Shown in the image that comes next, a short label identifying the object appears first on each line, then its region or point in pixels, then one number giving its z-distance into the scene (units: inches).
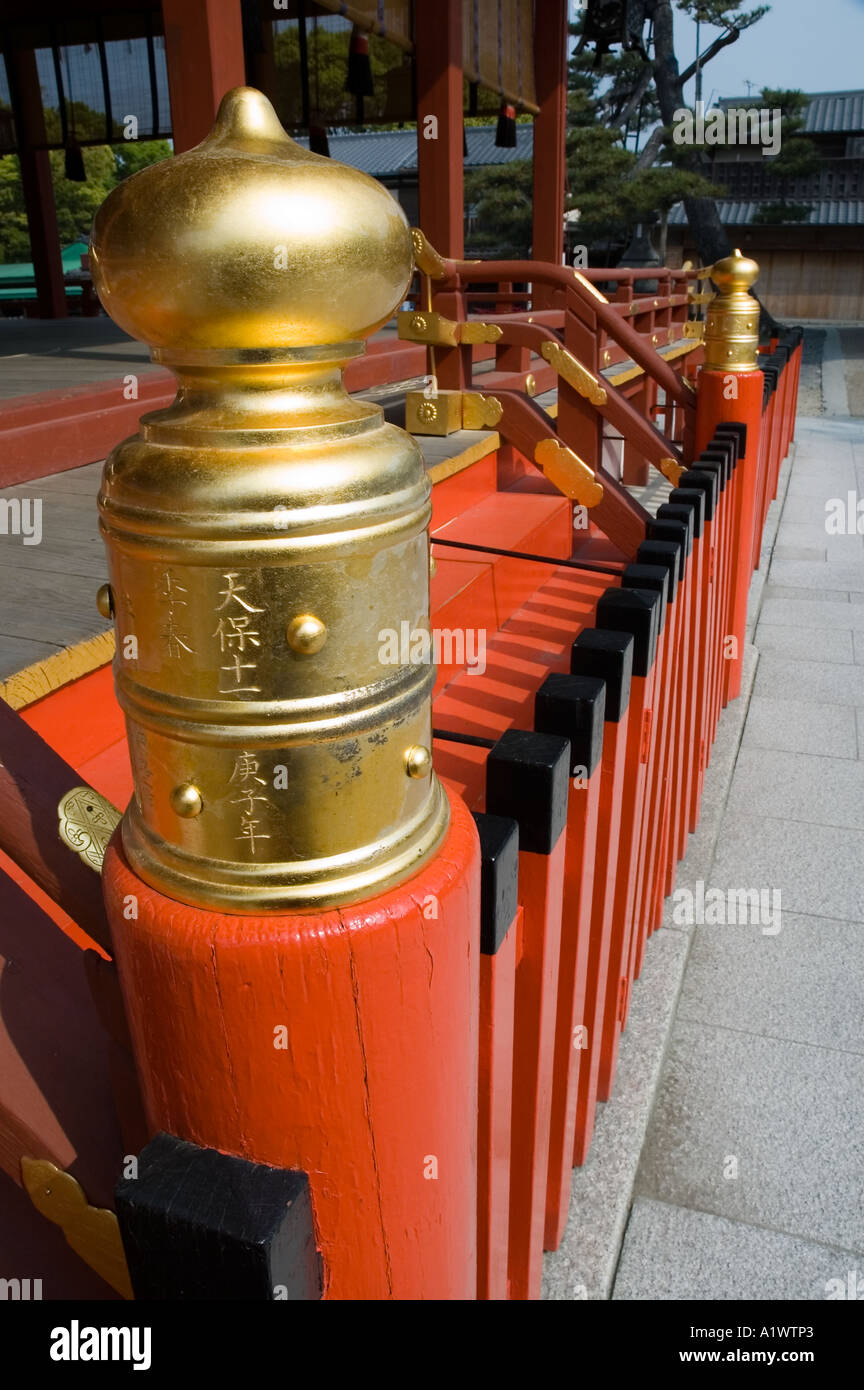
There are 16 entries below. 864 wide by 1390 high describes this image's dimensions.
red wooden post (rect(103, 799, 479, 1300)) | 27.0
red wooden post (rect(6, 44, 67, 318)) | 375.6
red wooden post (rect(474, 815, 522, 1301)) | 39.9
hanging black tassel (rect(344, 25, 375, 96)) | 250.8
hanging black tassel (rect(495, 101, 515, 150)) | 339.9
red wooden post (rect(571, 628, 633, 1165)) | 59.9
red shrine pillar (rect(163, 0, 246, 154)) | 129.7
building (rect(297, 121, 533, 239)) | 1277.1
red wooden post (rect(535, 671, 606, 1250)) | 52.6
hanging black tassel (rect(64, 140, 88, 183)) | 398.0
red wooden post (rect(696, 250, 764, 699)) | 172.9
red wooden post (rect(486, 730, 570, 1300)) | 46.0
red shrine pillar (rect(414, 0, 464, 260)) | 221.0
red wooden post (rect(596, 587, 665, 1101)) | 68.6
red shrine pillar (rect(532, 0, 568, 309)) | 329.1
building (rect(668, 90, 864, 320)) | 1275.8
